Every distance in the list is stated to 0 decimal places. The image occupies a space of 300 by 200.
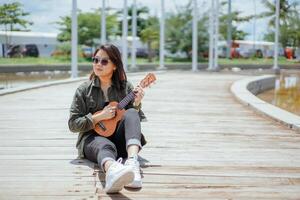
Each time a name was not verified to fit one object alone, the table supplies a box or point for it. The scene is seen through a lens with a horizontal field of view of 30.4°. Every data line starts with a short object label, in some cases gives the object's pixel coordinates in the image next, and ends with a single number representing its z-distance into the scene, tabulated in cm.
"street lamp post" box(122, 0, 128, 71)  2684
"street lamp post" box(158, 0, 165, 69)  3072
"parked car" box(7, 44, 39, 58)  2987
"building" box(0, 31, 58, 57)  3843
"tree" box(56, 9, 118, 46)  4806
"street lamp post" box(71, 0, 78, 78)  1916
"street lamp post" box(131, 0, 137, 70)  3040
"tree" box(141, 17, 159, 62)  4956
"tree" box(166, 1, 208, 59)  4612
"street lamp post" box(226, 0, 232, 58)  5128
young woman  466
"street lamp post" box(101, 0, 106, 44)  2552
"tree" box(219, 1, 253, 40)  5938
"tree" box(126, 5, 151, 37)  5774
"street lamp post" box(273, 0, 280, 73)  3077
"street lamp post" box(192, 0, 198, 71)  3065
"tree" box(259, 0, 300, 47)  3838
